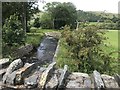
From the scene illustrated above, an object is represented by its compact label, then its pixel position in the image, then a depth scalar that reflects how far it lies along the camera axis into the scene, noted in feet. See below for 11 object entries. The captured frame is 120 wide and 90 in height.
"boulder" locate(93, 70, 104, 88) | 3.18
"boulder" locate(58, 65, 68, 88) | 3.27
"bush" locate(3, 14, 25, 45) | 18.87
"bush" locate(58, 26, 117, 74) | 10.79
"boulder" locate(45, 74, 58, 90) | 3.18
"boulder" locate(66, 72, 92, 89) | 3.40
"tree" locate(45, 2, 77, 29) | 40.45
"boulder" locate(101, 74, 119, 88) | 3.41
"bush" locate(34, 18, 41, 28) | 44.60
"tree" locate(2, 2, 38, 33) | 28.48
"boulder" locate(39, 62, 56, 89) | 3.23
